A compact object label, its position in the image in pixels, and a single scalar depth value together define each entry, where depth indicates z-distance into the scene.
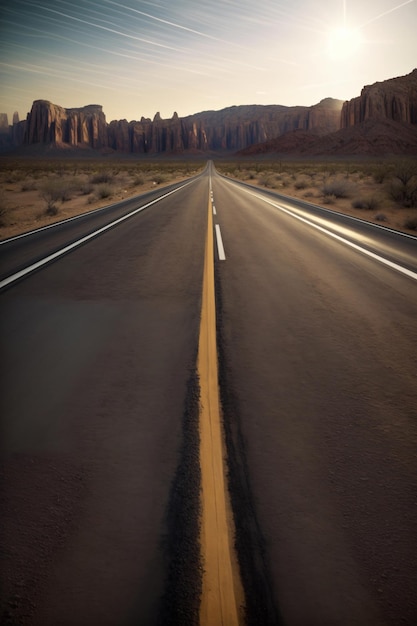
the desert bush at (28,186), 29.19
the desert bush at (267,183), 34.76
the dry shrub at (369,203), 19.34
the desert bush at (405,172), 20.48
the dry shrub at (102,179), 34.66
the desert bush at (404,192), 19.84
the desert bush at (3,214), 15.18
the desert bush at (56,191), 23.45
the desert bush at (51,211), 17.77
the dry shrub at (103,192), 24.53
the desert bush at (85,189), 27.96
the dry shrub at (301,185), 31.64
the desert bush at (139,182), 36.47
